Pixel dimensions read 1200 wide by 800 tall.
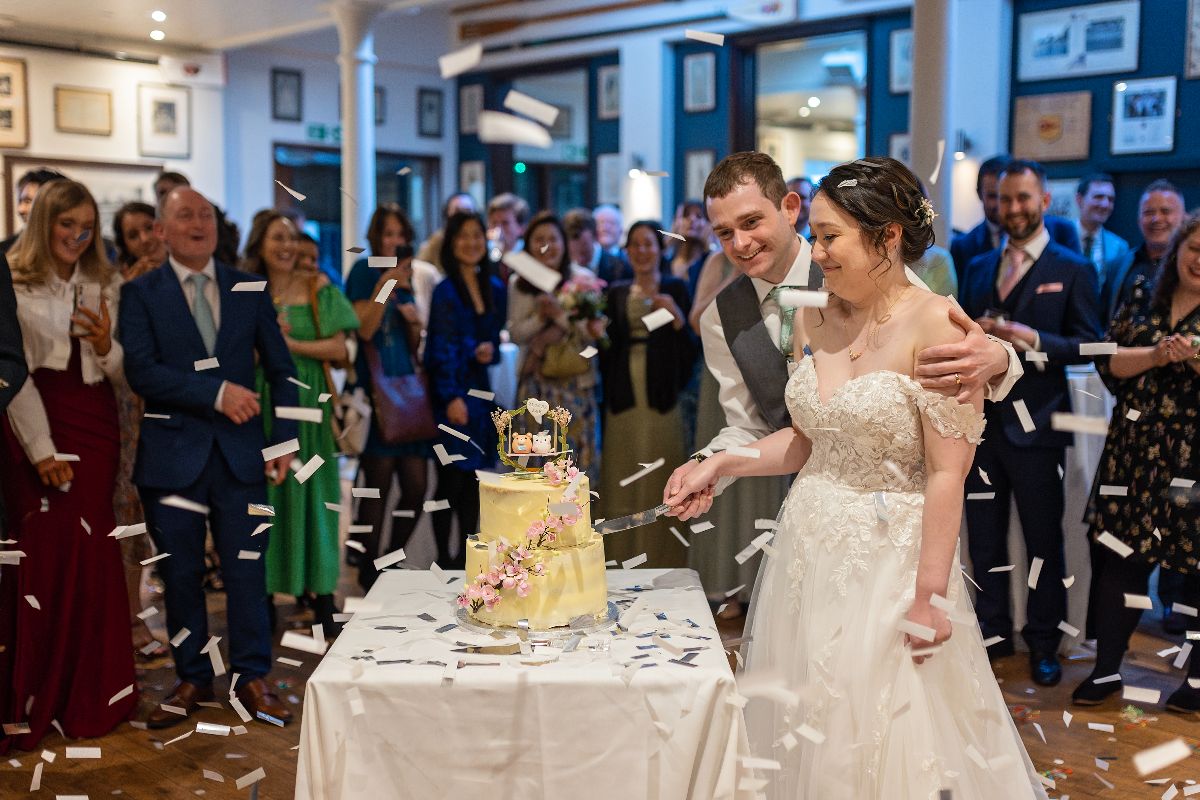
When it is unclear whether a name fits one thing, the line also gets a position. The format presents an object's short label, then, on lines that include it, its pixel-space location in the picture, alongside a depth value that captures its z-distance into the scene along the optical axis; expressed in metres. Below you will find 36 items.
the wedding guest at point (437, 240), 6.57
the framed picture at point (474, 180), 13.53
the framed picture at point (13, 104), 11.25
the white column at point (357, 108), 9.82
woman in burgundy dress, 3.82
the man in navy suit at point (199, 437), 3.88
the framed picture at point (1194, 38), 8.20
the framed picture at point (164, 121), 12.12
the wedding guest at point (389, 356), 5.23
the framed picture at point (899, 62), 9.70
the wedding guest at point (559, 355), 5.46
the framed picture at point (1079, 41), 8.52
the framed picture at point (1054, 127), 8.76
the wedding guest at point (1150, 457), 4.02
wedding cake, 2.47
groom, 2.98
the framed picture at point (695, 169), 11.12
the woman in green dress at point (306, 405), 4.84
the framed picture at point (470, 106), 13.50
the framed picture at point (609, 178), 11.93
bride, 2.26
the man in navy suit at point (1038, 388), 4.39
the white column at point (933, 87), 5.79
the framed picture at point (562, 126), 12.63
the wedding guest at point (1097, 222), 6.64
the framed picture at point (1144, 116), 8.39
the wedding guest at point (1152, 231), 5.36
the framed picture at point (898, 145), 9.72
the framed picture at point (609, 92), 11.80
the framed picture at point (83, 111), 11.60
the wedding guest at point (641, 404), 5.38
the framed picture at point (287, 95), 12.83
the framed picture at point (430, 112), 13.62
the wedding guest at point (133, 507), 4.59
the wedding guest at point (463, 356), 5.31
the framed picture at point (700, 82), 11.10
